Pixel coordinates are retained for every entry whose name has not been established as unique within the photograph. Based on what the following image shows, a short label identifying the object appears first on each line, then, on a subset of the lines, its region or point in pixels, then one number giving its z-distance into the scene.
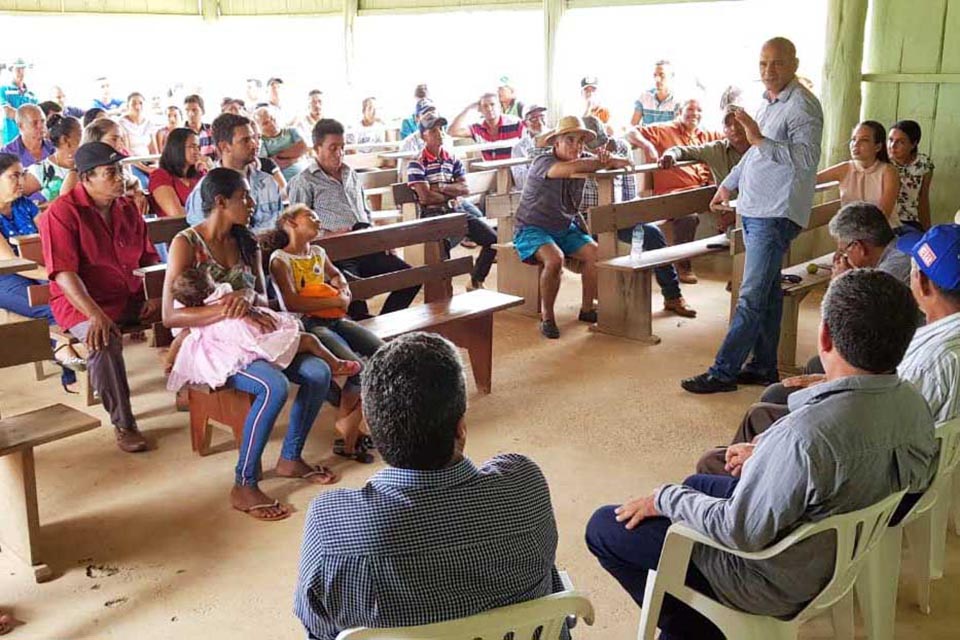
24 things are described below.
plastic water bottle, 5.66
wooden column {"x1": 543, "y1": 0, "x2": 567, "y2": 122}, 8.73
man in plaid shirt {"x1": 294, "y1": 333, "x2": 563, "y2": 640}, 1.55
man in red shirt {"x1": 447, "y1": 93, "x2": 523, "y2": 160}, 8.23
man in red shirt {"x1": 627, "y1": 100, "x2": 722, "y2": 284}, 6.71
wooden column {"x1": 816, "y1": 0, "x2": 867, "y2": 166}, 6.30
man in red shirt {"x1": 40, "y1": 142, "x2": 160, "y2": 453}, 3.88
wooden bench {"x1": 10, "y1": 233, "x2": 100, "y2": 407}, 4.32
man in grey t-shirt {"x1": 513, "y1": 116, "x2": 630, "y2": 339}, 5.56
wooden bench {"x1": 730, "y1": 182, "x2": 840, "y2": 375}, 4.82
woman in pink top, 4.97
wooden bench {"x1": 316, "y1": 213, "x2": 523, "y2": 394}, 4.35
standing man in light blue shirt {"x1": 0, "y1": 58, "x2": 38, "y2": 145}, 9.66
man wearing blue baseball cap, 2.41
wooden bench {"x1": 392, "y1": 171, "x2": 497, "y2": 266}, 6.36
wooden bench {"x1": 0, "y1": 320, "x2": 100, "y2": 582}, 2.94
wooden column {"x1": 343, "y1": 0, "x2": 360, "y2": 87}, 11.08
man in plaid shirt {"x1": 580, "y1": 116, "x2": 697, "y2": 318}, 6.04
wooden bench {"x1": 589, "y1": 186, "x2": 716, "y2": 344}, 5.41
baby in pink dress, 3.53
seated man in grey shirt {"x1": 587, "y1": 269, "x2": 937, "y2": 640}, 1.88
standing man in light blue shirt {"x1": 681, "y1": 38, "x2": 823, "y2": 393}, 4.23
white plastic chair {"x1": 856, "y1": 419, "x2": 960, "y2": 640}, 2.35
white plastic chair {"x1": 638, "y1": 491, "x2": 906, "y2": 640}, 1.92
